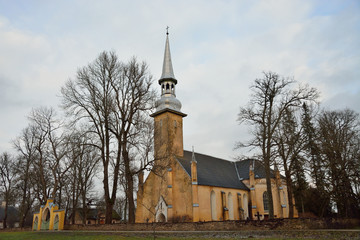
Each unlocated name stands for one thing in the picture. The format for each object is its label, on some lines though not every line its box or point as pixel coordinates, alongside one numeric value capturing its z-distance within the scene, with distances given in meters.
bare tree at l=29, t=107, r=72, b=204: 28.86
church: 31.69
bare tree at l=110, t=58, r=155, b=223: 23.77
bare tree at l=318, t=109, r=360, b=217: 21.69
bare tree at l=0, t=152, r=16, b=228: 39.09
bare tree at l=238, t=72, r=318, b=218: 22.03
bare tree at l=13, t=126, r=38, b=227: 34.00
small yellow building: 26.73
